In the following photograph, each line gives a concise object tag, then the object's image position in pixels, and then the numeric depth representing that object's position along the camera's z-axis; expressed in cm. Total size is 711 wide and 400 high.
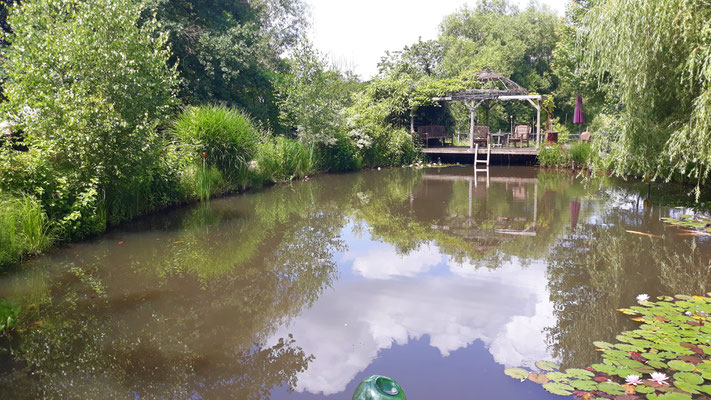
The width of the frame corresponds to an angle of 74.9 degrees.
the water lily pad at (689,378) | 269
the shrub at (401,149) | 1845
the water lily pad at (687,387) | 261
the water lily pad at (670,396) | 256
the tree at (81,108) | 612
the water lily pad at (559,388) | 276
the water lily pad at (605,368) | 289
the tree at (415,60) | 2052
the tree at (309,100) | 1456
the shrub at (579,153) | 1545
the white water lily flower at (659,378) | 272
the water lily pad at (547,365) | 308
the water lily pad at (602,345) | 327
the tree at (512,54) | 2691
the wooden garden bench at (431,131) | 1998
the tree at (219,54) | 1466
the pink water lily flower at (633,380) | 273
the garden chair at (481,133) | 1884
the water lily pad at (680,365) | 283
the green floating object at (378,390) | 217
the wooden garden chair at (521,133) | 1818
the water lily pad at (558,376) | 290
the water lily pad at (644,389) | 264
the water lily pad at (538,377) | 294
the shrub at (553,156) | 1645
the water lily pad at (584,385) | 274
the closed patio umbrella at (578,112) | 1577
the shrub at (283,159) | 1257
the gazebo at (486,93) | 1842
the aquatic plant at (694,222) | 674
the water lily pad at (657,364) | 290
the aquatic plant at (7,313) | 284
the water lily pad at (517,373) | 302
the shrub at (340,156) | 1574
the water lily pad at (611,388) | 267
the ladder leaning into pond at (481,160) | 1756
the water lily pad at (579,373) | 289
